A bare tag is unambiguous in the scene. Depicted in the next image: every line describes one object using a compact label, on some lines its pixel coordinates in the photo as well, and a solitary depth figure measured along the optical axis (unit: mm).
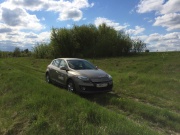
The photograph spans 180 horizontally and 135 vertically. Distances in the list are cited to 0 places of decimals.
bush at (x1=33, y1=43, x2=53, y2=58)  28575
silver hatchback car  6274
